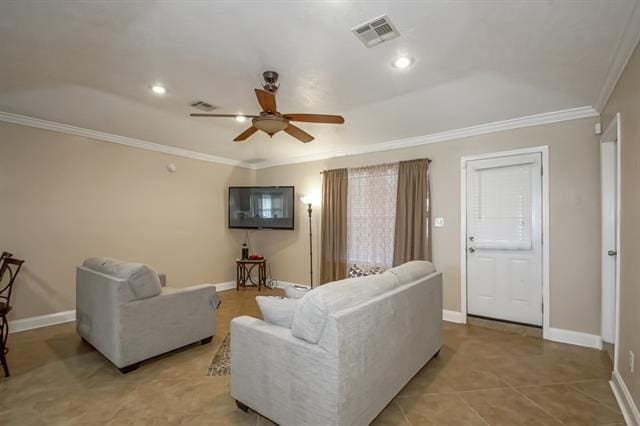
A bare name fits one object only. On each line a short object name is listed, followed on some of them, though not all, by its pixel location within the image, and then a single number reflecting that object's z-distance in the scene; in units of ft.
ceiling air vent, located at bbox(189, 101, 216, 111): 10.80
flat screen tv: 18.71
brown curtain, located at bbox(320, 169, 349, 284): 16.83
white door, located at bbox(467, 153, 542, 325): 11.78
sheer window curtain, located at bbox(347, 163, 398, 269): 15.29
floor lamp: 18.04
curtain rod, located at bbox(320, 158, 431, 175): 14.11
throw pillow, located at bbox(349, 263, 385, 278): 11.38
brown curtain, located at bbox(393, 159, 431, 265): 13.99
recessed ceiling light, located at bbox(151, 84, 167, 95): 9.54
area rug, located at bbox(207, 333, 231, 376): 8.85
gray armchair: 8.75
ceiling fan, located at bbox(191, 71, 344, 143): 8.17
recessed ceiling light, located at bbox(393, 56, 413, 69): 7.86
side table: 19.10
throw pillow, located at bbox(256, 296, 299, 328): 6.47
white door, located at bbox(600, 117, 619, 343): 9.82
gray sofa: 5.41
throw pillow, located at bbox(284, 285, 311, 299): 7.22
